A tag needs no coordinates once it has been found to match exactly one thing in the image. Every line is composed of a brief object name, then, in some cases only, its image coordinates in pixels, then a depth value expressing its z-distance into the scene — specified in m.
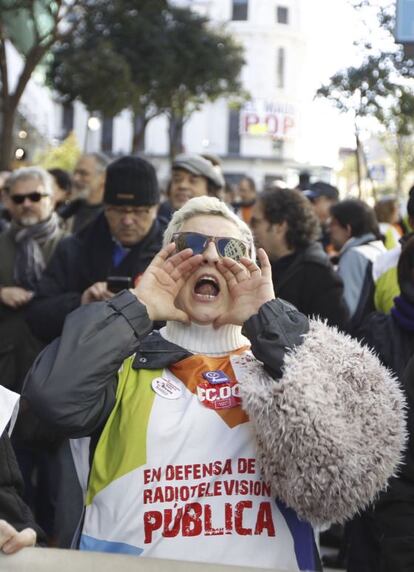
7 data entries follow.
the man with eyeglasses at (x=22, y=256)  5.91
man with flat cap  6.44
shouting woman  2.83
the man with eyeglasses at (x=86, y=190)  7.81
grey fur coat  2.80
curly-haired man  5.42
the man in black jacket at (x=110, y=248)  5.19
